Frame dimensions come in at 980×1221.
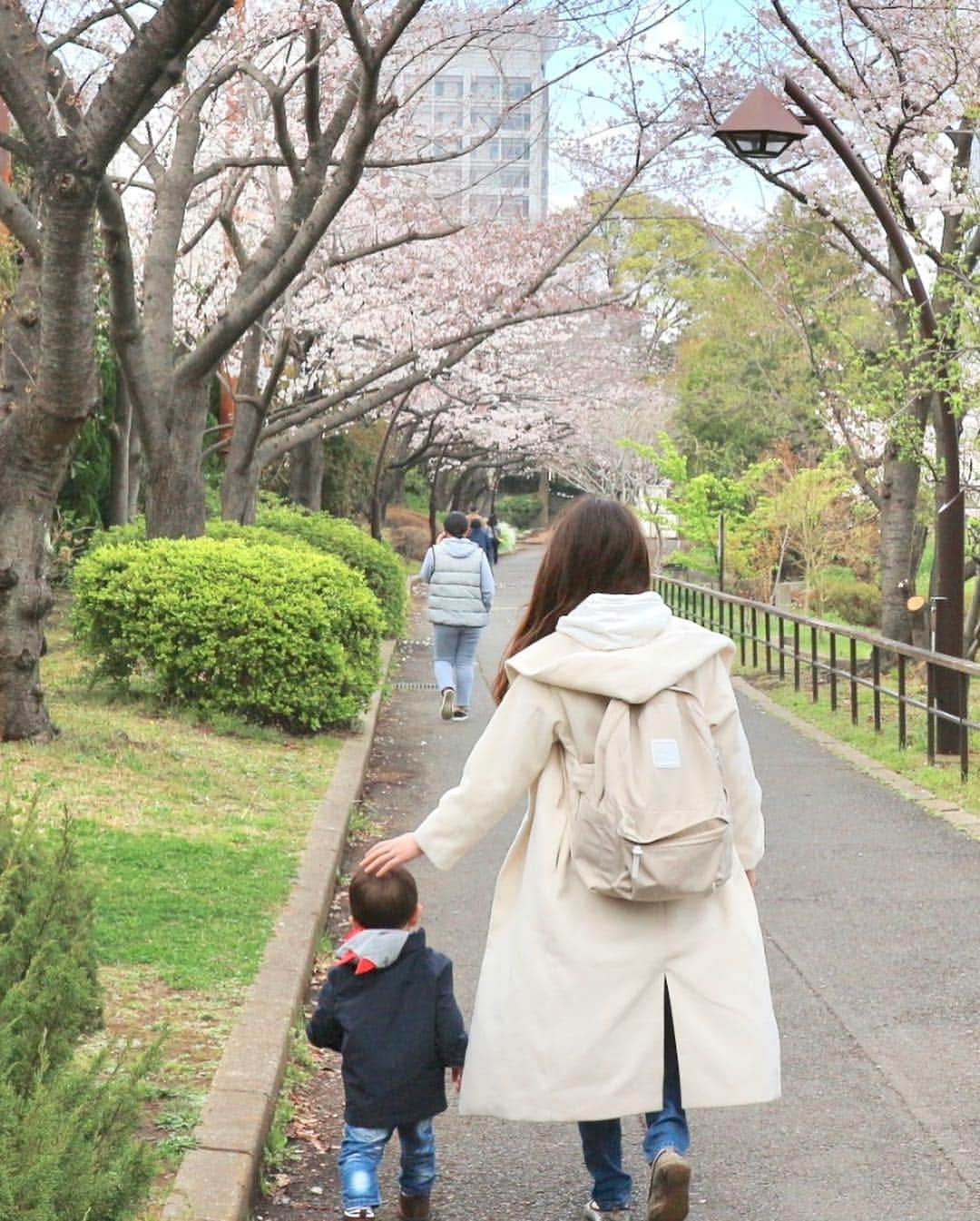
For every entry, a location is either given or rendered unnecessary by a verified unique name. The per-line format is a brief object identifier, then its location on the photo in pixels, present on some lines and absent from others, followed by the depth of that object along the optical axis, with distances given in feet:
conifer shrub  9.25
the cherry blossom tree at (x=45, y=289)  26.96
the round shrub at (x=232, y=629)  38.50
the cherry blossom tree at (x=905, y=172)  40.83
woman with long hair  11.94
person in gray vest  45.93
